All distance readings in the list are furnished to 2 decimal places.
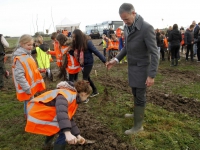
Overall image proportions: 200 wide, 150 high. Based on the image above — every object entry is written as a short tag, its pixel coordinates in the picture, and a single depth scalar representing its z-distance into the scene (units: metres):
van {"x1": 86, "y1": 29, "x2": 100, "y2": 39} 38.93
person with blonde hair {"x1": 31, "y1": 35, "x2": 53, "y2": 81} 7.42
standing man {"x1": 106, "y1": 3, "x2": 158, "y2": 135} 3.26
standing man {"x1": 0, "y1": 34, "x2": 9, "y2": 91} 6.99
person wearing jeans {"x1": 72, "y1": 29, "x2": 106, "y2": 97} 5.12
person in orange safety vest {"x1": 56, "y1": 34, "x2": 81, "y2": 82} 5.47
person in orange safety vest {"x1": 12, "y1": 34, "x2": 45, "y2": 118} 3.76
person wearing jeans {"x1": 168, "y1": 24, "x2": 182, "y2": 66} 10.59
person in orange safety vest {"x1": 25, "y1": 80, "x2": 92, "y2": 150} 2.50
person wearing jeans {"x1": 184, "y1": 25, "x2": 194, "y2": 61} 11.66
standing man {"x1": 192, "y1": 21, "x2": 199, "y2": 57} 11.77
